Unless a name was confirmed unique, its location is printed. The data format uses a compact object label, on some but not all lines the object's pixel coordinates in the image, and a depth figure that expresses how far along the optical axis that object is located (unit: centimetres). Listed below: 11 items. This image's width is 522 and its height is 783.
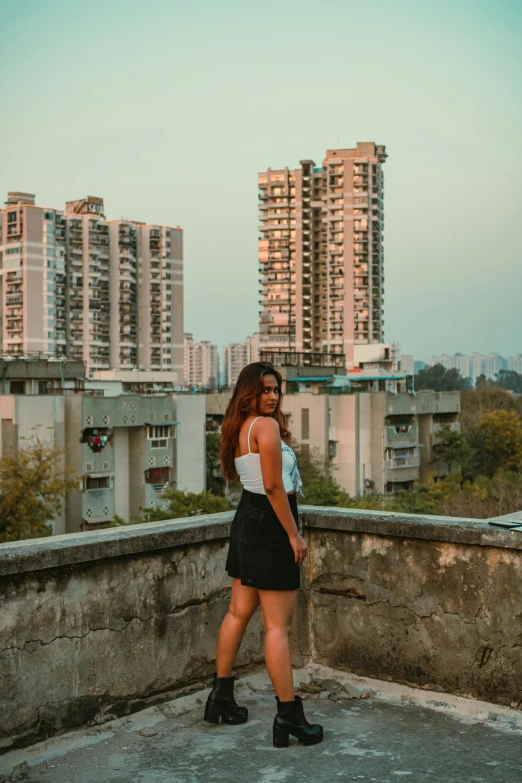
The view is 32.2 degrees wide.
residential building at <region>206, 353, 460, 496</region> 5315
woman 366
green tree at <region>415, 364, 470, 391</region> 13988
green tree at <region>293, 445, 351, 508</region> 4252
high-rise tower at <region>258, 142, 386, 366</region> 9562
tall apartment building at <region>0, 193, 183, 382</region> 9219
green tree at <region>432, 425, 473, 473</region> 5878
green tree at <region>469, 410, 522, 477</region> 6359
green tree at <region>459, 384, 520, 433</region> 7912
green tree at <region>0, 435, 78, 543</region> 3394
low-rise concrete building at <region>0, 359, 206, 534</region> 4025
